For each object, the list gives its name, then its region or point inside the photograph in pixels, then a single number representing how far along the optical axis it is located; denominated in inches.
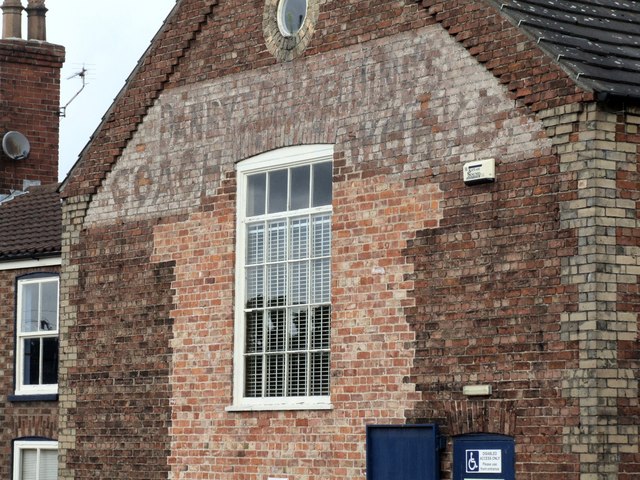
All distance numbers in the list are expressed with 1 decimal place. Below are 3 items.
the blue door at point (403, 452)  605.3
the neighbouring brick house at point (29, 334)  882.1
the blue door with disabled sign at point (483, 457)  579.5
